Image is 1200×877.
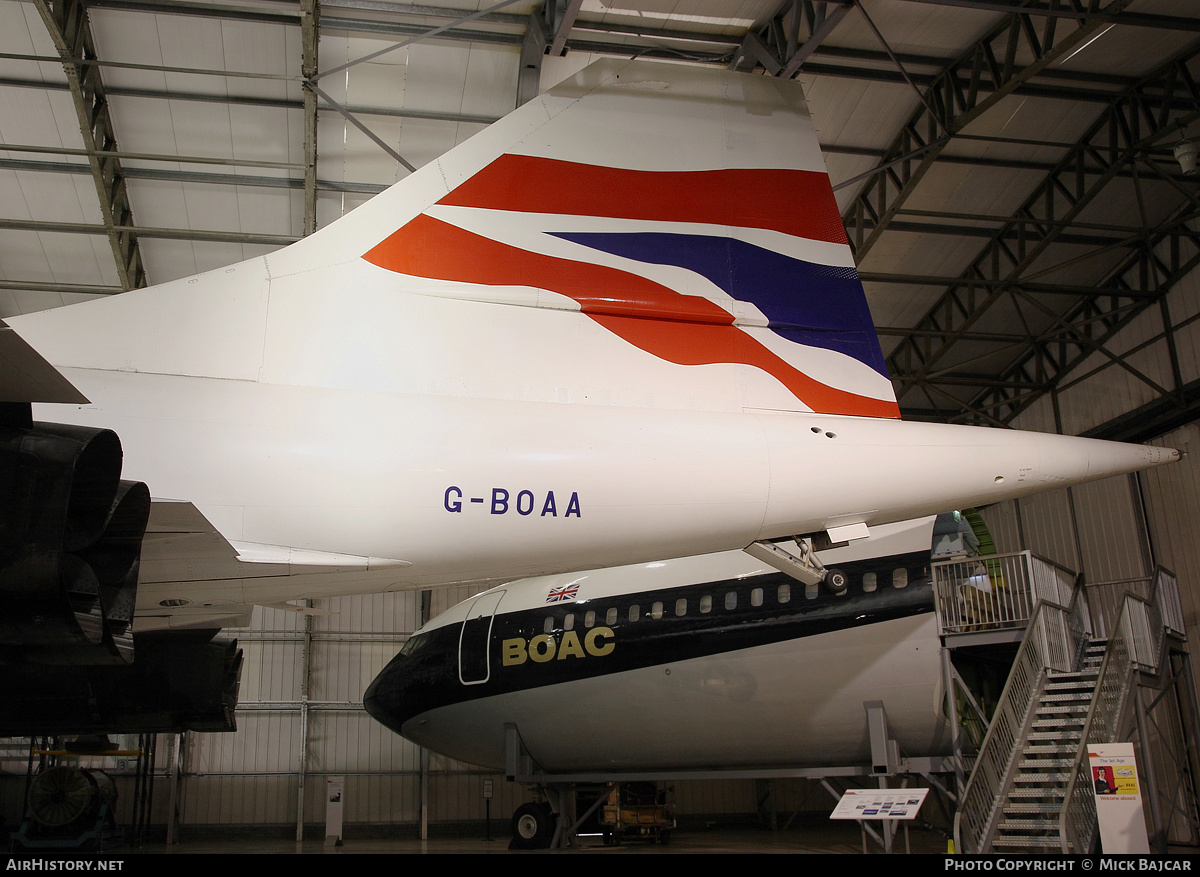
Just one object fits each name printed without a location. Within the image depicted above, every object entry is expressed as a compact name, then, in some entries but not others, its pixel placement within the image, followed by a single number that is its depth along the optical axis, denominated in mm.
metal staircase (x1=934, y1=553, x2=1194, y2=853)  9266
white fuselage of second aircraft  10891
